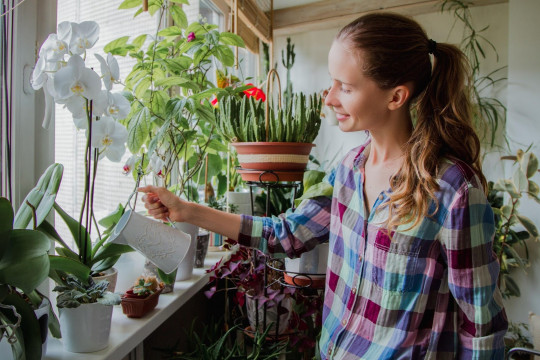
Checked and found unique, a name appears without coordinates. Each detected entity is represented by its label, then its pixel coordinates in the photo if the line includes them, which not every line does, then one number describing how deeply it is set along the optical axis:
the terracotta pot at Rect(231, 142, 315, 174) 1.08
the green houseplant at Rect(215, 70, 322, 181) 1.09
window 1.12
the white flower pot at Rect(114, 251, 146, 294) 1.22
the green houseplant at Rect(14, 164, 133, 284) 0.72
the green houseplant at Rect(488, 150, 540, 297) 1.99
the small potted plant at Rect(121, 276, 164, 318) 1.00
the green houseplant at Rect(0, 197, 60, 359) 0.58
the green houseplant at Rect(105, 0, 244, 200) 1.05
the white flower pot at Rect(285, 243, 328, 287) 1.14
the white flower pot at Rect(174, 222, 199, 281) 1.23
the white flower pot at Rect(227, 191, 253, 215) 1.84
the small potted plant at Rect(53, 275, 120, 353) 0.75
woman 0.75
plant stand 1.13
